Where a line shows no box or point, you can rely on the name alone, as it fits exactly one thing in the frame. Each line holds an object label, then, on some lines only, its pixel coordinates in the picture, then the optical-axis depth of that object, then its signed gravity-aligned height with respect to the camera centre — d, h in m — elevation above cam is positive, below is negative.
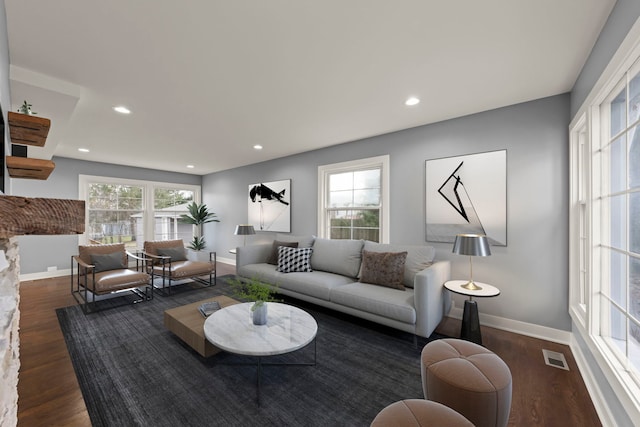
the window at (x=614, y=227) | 1.46 -0.07
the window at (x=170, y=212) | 6.61 +0.02
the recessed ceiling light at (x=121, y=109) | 2.93 +1.18
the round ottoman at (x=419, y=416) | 1.03 -0.82
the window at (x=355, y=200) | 3.92 +0.24
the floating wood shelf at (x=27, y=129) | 1.59 +0.53
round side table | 2.44 -0.97
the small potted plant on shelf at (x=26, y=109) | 1.71 +0.68
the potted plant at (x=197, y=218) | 6.84 -0.13
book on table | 2.58 -0.97
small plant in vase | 2.16 -0.74
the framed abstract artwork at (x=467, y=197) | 2.92 +0.23
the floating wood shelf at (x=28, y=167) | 1.61 +0.29
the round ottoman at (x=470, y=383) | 1.28 -0.86
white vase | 2.17 -0.83
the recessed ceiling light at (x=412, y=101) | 2.75 +1.22
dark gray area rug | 1.65 -1.27
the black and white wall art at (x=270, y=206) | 5.23 +0.17
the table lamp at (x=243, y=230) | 5.22 -0.33
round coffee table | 1.81 -0.92
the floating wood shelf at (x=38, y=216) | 0.55 -0.01
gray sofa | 2.43 -0.83
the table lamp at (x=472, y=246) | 2.46 -0.29
